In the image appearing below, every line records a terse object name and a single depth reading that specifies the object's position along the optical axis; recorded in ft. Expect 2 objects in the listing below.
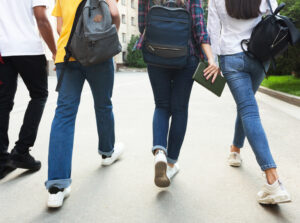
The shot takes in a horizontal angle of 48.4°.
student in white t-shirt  9.33
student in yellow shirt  8.01
